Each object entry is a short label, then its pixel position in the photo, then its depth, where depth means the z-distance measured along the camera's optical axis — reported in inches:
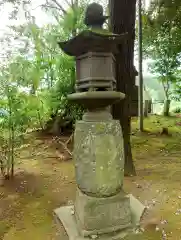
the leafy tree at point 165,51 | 432.1
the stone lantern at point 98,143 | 106.6
